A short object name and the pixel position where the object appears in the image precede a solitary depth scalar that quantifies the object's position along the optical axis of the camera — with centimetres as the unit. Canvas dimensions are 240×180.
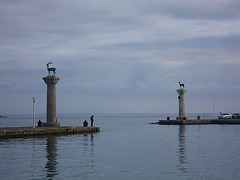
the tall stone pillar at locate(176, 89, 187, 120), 9025
